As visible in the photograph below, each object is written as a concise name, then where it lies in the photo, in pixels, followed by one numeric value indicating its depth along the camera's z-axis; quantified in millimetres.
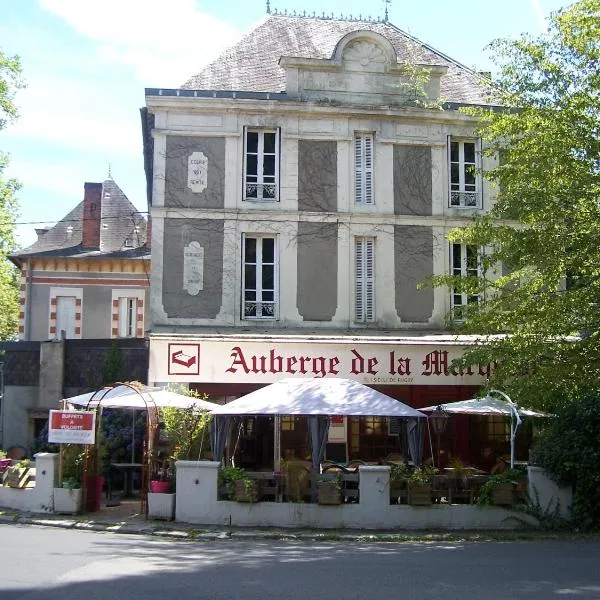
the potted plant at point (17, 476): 14875
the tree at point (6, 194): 21203
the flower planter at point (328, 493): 13102
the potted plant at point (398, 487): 13281
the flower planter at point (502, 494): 13211
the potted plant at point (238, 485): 13102
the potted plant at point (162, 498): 13453
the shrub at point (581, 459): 12828
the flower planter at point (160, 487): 13672
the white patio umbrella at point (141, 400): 14562
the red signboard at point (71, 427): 14023
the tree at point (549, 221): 13727
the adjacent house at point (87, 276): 30812
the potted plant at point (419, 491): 13125
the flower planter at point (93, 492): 14344
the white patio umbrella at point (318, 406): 13477
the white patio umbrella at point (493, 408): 14649
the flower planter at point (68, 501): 14016
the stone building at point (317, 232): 18688
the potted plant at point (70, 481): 14031
